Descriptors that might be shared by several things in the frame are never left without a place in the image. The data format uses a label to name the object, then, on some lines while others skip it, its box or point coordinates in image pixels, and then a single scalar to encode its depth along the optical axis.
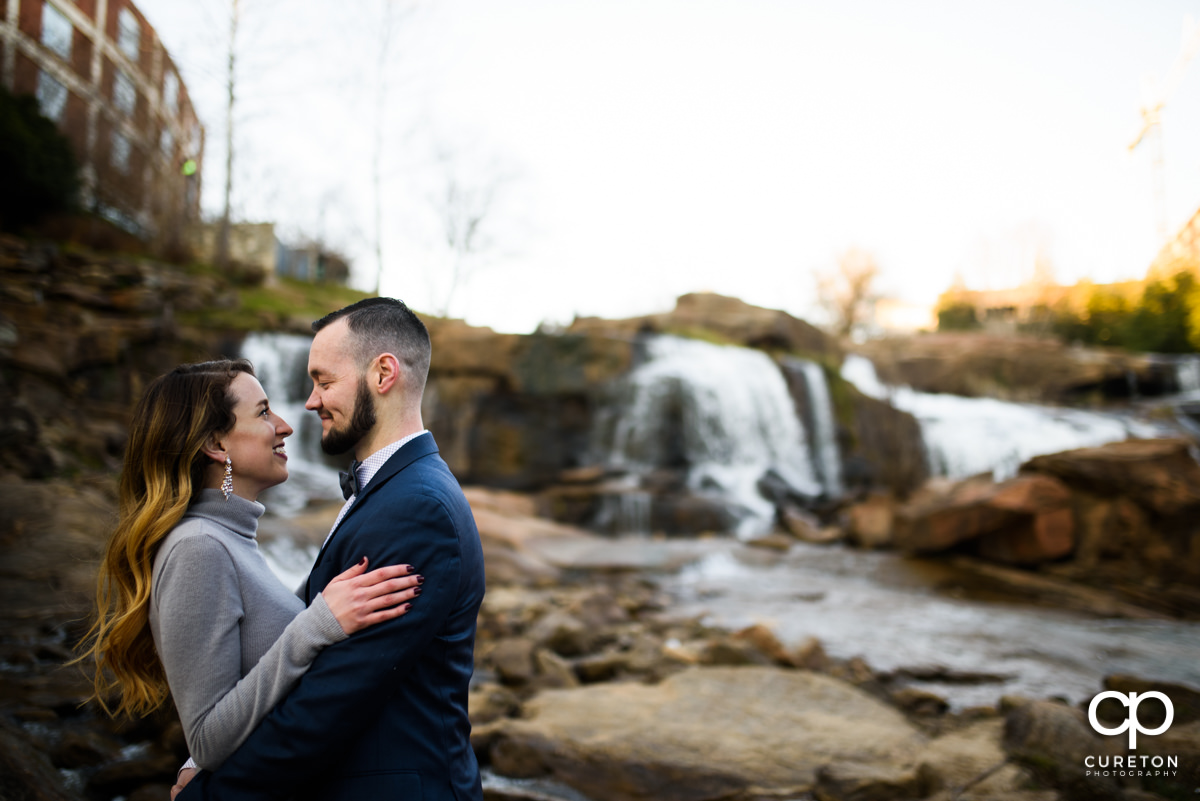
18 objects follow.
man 1.49
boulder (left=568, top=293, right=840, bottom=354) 24.30
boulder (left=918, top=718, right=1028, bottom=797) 3.44
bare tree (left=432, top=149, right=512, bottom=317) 33.75
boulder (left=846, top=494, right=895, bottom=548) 13.01
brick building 17.81
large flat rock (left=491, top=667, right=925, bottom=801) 3.42
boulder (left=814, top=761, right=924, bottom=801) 3.32
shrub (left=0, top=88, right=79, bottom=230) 16.16
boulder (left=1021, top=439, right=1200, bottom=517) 10.16
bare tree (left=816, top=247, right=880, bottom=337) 46.72
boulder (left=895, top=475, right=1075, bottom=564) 10.59
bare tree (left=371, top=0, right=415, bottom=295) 20.62
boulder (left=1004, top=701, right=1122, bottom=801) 3.35
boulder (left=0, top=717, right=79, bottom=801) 2.49
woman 1.52
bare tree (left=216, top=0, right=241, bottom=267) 18.72
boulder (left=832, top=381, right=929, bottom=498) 19.47
